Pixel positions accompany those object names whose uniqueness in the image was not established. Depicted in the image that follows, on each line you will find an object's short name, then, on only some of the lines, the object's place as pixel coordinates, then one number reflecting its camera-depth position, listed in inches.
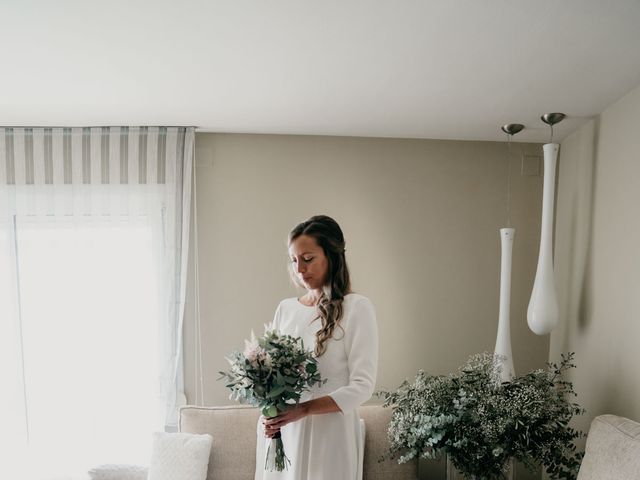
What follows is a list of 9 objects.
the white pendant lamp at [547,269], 106.2
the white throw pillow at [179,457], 101.5
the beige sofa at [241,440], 106.1
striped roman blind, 121.3
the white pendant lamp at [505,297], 112.0
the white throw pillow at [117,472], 101.0
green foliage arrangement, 94.6
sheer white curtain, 121.7
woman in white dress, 76.0
